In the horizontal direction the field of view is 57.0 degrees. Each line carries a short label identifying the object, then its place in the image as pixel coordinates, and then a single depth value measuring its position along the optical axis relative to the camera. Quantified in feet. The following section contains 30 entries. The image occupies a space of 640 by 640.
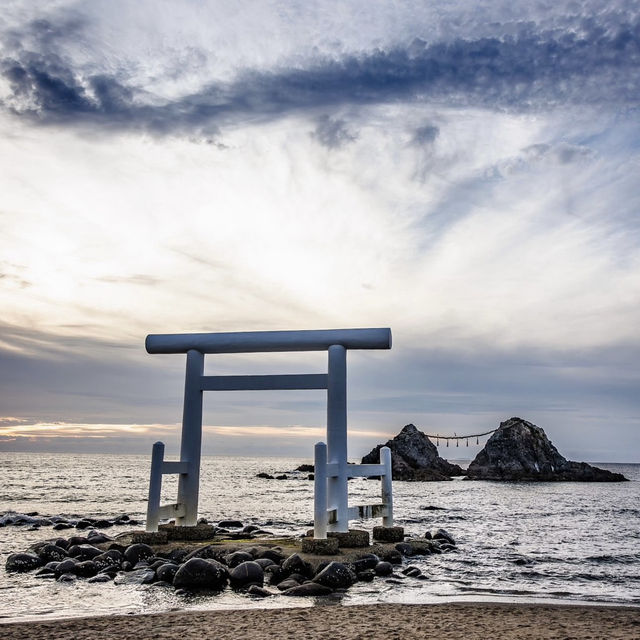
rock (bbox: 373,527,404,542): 40.83
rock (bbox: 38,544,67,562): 36.60
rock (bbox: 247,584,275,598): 27.96
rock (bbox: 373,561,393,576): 32.87
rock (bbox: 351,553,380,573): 32.72
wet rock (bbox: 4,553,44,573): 34.91
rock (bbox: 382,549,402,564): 36.19
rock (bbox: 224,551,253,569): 32.68
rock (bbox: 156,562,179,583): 30.37
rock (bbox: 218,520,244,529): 58.39
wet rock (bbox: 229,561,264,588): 29.91
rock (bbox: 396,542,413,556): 39.14
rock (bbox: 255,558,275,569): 32.37
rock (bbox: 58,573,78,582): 31.81
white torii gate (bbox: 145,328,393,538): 36.14
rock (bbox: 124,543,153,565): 34.14
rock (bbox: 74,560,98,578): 33.04
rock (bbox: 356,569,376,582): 31.42
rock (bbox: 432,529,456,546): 47.98
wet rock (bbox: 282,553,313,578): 31.30
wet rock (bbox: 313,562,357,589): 29.27
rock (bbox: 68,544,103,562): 35.68
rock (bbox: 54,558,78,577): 33.12
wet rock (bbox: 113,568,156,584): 30.37
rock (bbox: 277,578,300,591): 29.10
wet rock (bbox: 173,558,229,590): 29.07
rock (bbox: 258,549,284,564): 33.55
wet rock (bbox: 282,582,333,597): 27.99
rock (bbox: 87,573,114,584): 31.17
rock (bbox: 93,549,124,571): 33.73
